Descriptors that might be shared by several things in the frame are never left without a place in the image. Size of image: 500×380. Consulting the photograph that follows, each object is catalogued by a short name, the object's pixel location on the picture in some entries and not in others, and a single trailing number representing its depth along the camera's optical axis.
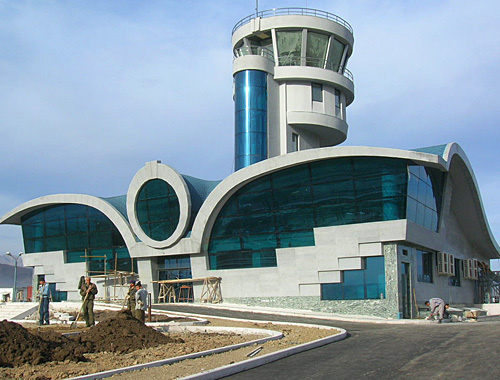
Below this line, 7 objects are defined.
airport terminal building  29.14
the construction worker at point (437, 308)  25.47
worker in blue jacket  21.91
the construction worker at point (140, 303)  18.92
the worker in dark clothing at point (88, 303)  19.59
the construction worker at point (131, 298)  19.45
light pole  45.17
